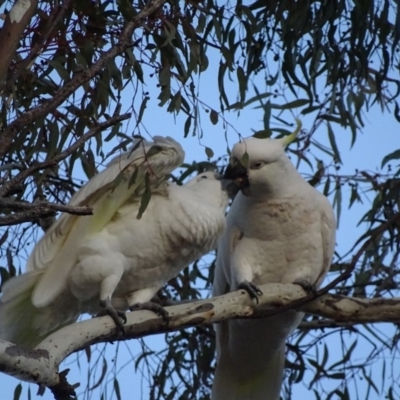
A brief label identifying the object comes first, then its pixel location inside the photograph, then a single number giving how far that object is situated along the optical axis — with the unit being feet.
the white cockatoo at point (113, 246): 44.86
